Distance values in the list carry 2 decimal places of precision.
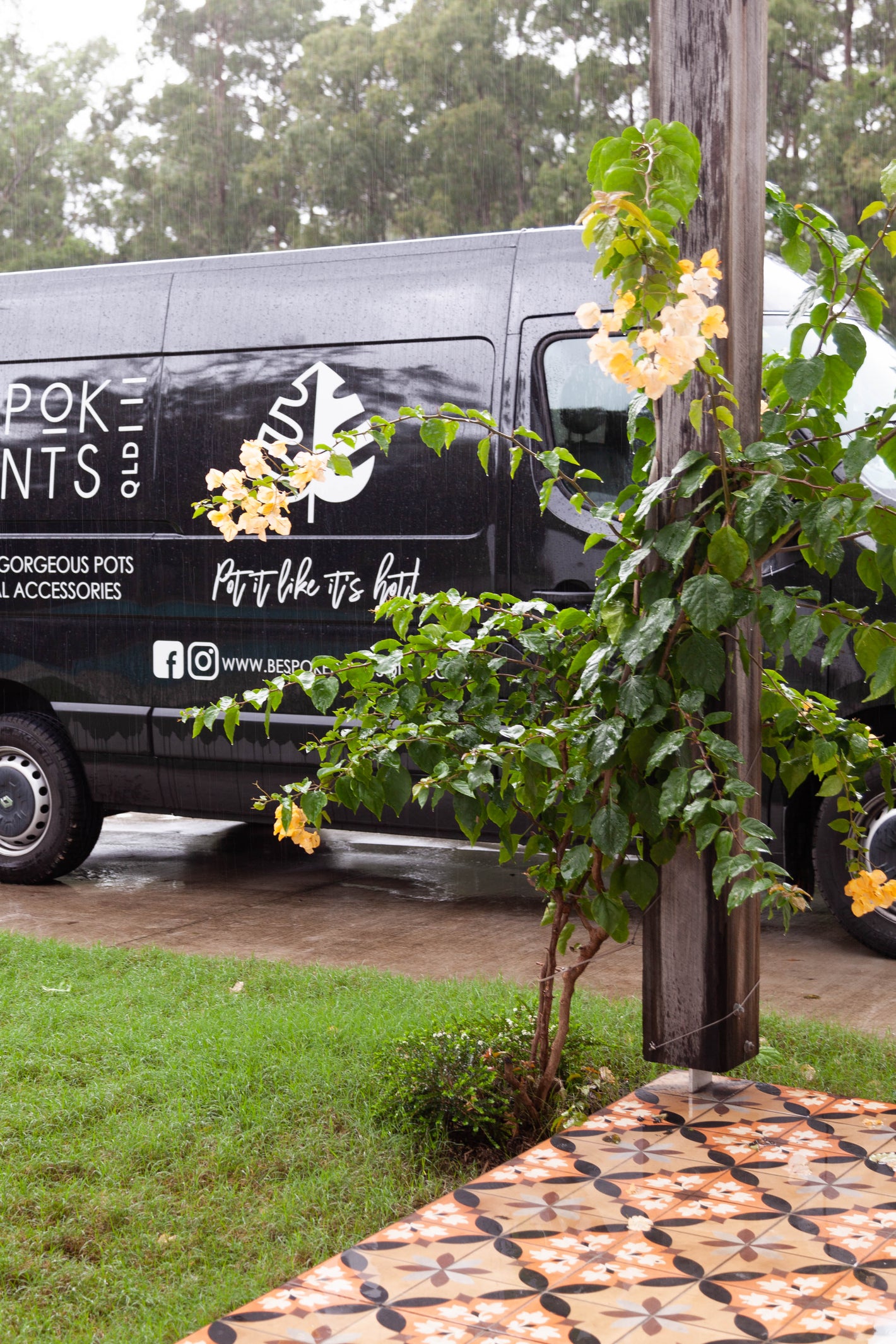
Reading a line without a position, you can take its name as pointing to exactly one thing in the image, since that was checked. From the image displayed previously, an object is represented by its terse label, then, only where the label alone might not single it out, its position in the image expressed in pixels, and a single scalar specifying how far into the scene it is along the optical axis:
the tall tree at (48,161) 31.09
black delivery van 6.21
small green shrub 3.57
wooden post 3.36
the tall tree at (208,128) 28.67
